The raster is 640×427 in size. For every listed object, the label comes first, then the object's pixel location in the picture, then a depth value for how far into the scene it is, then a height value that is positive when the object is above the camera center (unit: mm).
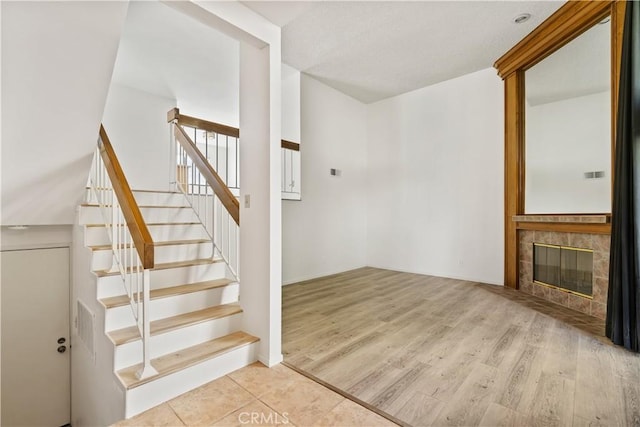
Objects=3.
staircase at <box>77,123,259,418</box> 1701 -665
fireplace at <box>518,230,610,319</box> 2887 -649
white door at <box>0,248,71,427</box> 3037 -1384
